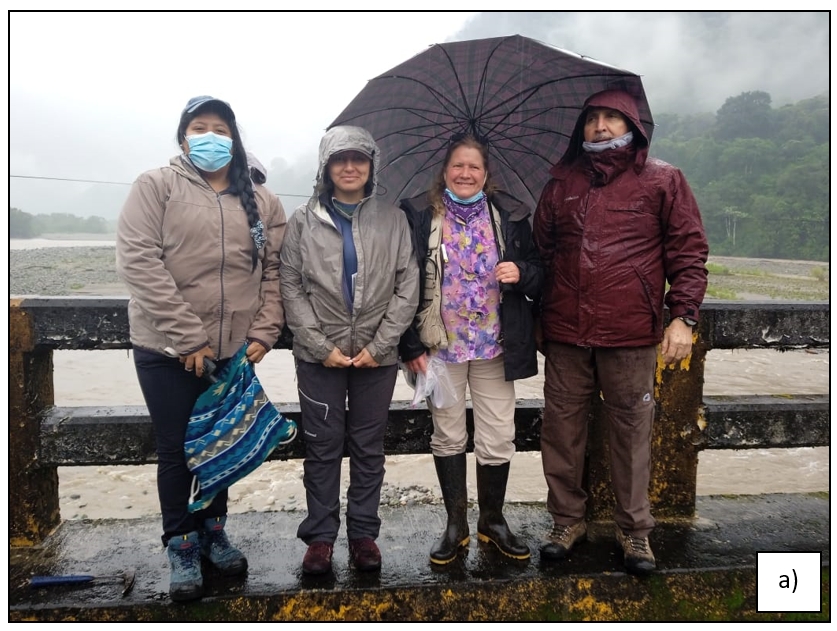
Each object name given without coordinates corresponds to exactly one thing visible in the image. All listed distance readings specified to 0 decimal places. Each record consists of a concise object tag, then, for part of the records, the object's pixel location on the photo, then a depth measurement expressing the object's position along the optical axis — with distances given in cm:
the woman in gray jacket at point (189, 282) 242
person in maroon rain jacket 266
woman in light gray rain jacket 267
